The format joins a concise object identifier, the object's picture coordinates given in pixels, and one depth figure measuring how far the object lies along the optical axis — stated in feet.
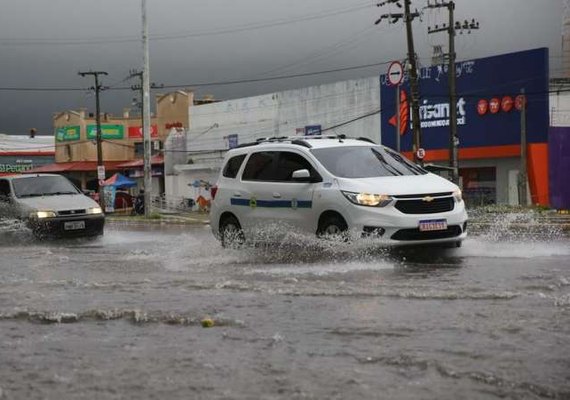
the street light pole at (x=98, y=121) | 142.61
